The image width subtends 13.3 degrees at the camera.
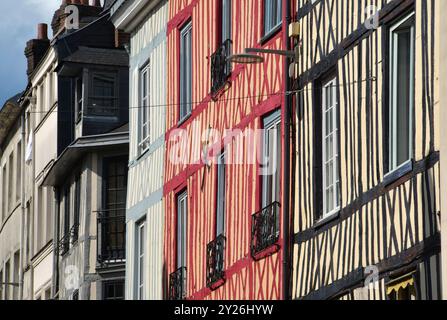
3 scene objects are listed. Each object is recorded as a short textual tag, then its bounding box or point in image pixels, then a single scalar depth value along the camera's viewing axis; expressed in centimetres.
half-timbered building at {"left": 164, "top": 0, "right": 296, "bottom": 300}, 2473
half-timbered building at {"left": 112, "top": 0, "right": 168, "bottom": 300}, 3061
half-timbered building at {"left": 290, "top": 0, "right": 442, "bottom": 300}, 1931
